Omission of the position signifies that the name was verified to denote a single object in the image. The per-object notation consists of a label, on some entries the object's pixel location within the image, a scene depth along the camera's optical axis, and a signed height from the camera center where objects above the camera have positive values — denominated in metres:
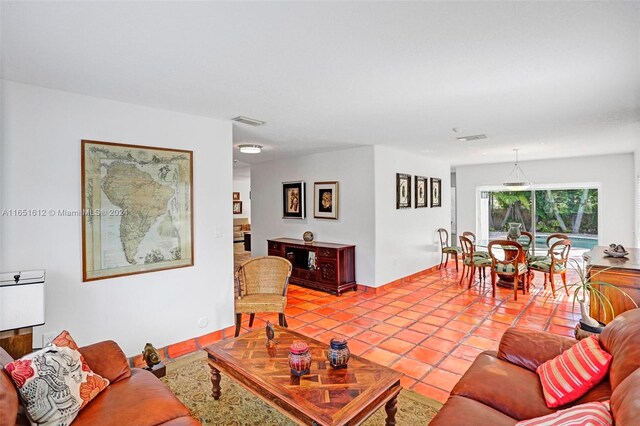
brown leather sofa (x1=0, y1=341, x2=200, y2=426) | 1.42 -0.96
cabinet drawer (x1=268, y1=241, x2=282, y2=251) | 5.98 -0.63
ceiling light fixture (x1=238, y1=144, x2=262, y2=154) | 4.86 +0.94
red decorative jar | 1.90 -0.86
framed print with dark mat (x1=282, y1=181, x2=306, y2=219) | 6.12 +0.22
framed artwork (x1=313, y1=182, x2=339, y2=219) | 5.64 +0.19
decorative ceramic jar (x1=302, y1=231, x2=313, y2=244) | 5.77 -0.46
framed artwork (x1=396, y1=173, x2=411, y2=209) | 5.67 +0.34
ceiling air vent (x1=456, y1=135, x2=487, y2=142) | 4.39 +0.98
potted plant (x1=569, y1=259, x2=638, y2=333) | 2.32 -0.81
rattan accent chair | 3.51 -0.82
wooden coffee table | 1.64 -0.96
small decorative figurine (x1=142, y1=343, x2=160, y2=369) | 2.57 -1.13
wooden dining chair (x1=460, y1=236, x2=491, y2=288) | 5.34 -0.83
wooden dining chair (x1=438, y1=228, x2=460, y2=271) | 6.60 -0.79
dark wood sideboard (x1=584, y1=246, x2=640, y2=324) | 2.95 -0.67
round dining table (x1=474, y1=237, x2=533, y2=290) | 5.06 -1.07
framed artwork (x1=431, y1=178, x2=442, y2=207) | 6.84 +0.38
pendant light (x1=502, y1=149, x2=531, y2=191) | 7.24 +0.73
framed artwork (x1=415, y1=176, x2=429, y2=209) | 6.27 +0.37
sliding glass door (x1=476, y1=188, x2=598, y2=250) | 6.75 -0.09
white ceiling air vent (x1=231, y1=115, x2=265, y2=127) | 3.41 +0.97
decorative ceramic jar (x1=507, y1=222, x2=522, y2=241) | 5.46 -0.38
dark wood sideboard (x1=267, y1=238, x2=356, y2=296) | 5.15 -0.89
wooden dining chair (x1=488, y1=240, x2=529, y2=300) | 4.80 -0.81
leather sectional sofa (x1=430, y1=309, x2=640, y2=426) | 1.41 -0.92
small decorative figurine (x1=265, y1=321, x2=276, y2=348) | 2.30 -0.88
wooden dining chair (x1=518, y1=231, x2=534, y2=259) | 5.41 -0.56
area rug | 2.17 -1.38
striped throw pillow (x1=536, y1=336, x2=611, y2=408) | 1.57 -0.82
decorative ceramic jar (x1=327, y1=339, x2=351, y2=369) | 1.97 -0.87
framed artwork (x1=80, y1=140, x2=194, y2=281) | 2.71 +0.03
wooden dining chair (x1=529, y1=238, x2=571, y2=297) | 4.95 -0.86
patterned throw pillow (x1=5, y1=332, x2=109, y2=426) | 1.47 -0.81
